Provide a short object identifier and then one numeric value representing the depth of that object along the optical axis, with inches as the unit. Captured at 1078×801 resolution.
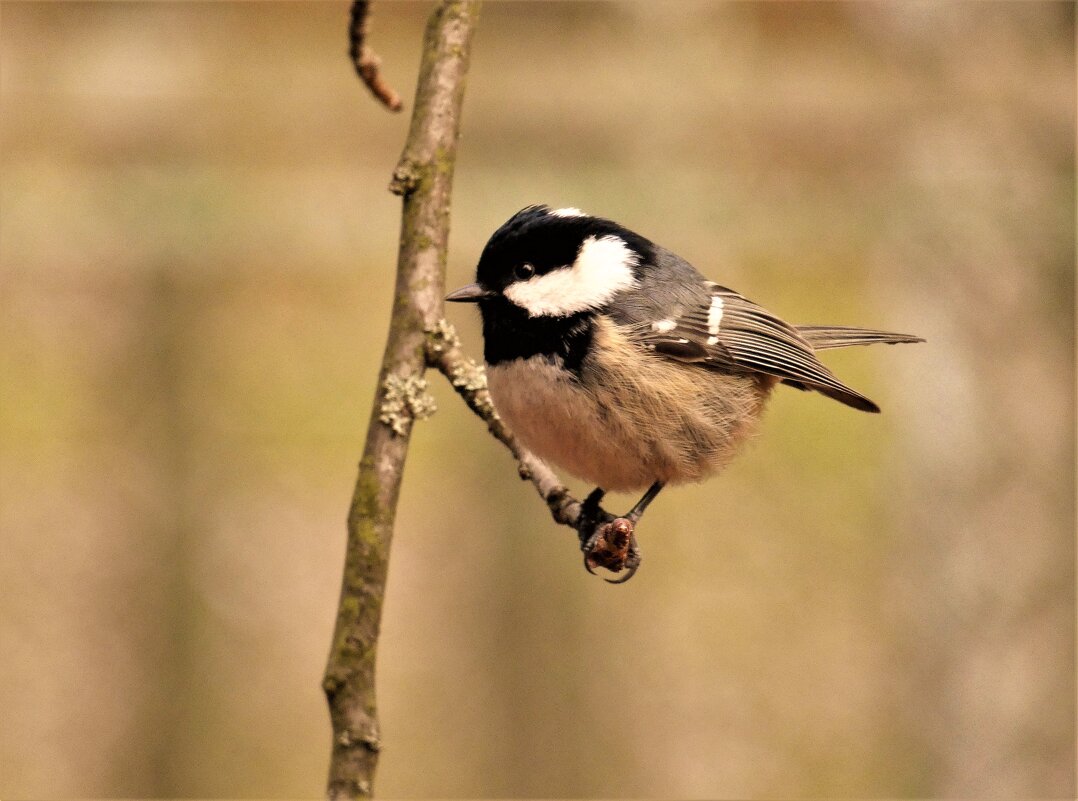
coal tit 150.9
